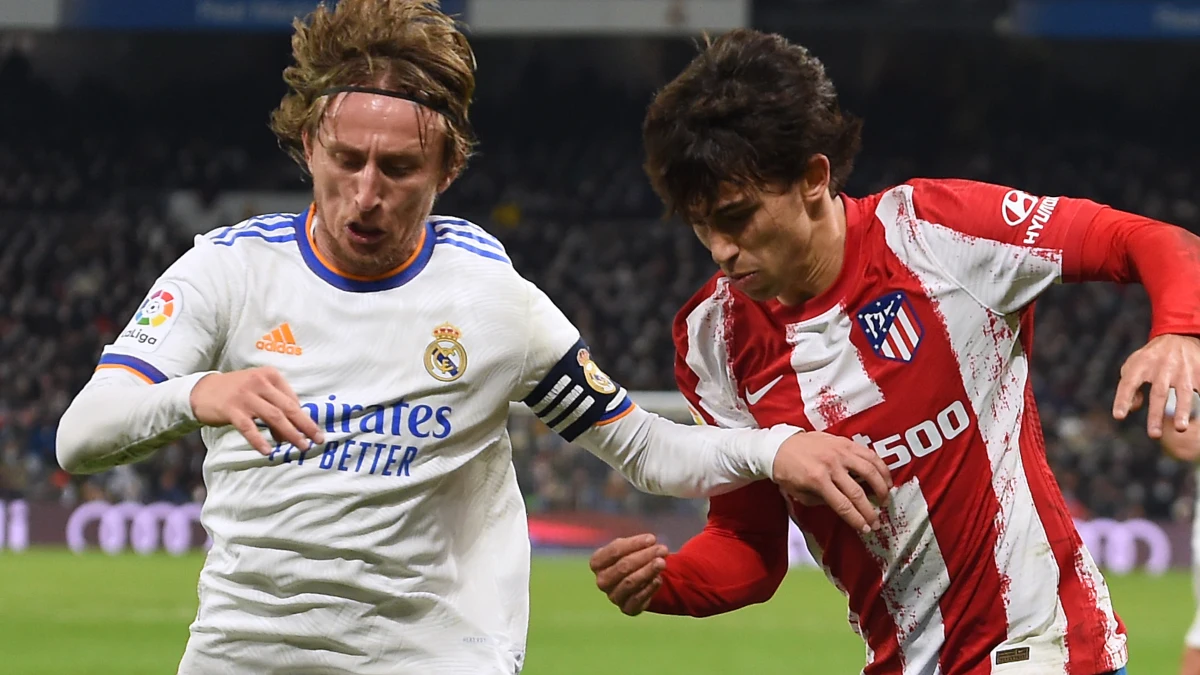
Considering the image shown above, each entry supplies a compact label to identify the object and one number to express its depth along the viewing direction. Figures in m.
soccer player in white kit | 5.62
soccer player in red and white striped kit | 5.80
